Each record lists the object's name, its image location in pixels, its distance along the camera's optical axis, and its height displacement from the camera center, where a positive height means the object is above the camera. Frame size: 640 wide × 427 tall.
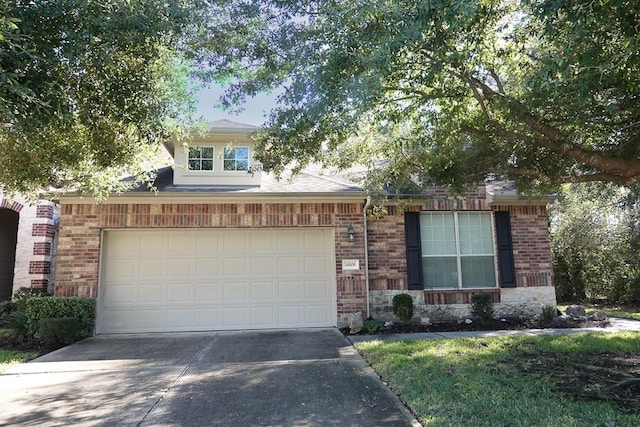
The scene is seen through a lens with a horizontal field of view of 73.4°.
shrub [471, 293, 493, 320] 9.79 -0.88
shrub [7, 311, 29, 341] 8.33 -0.96
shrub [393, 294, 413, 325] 9.36 -0.81
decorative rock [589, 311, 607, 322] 9.54 -1.13
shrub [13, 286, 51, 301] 11.91 -0.44
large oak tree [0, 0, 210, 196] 3.95 +2.07
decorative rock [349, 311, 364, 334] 8.89 -1.09
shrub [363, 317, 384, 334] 8.83 -1.15
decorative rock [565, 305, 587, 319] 9.73 -1.04
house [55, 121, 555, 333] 9.41 +0.47
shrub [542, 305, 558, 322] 9.76 -1.04
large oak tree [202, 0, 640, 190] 4.07 +2.23
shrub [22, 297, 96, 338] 8.35 -0.67
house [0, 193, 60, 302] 12.60 +0.97
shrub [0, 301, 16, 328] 10.69 -0.82
